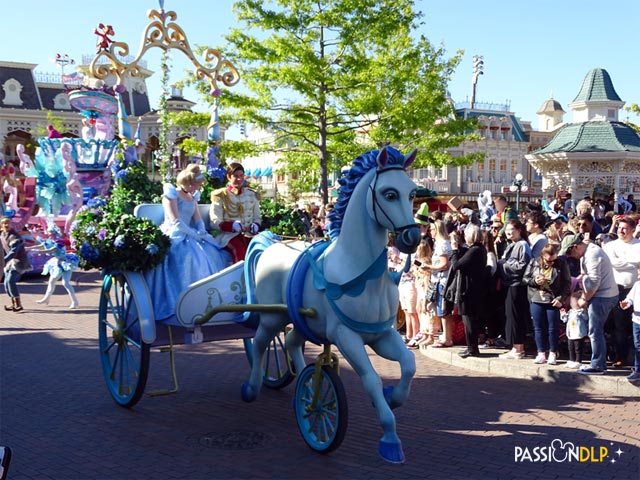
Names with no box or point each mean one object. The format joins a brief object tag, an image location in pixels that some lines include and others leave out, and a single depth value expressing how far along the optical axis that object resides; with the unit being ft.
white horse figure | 15.93
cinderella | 21.16
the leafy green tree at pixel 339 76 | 58.80
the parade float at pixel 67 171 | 69.15
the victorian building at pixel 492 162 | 161.99
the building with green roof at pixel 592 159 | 95.45
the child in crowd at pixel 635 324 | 22.84
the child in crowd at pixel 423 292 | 31.45
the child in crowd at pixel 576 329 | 24.88
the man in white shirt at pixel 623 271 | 24.62
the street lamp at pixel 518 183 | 90.71
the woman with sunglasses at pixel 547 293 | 25.22
